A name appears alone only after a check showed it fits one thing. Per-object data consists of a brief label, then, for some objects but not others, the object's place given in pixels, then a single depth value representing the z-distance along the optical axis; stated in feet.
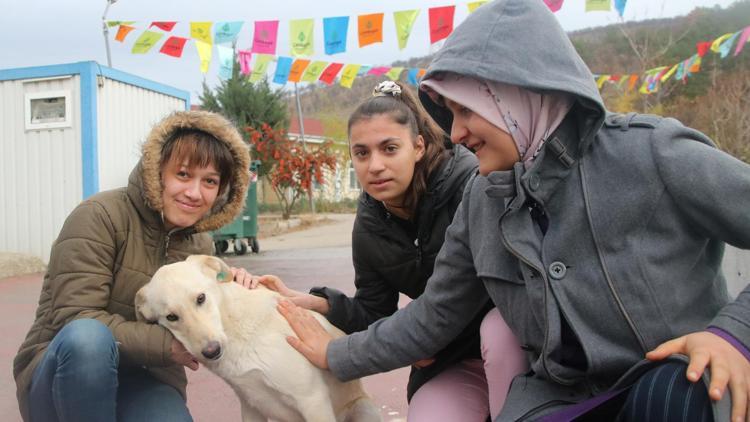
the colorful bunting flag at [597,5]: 28.25
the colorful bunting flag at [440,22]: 30.96
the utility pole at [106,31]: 35.19
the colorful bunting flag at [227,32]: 33.40
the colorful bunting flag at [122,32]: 34.24
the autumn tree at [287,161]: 62.54
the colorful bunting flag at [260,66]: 38.40
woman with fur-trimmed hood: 7.07
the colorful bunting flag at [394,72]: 40.91
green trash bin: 36.42
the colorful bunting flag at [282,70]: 38.73
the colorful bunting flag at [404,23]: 31.48
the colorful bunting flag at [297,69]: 39.27
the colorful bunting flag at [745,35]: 34.42
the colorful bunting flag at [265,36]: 33.96
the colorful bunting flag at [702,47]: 38.65
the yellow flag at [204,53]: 33.78
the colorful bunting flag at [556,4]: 27.35
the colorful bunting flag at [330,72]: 39.47
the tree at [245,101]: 80.38
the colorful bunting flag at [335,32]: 32.01
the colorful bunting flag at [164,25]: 33.40
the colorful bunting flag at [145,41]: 34.17
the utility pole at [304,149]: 67.29
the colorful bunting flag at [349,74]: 39.78
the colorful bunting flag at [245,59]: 37.83
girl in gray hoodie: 5.13
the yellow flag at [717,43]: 37.27
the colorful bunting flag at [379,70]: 40.68
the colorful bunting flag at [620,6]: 27.66
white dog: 7.70
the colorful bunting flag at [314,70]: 39.50
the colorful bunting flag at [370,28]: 31.81
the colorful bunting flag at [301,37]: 32.89
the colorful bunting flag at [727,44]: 37.50
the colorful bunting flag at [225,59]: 34.65
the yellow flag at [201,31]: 33.40
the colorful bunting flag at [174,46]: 34.30
